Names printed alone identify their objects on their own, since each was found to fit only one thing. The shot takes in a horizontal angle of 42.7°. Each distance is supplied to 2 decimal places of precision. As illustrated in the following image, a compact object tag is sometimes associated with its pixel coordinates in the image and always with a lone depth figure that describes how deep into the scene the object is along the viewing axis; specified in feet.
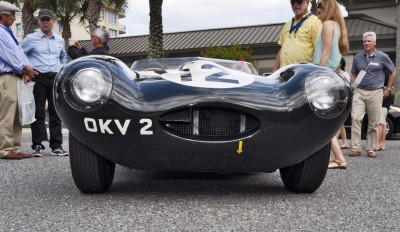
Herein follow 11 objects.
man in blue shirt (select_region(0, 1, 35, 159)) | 16.96
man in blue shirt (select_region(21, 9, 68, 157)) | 18.10
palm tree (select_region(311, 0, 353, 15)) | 64.69
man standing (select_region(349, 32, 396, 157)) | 20.81
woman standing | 14.19
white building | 191.28
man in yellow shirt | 14.23
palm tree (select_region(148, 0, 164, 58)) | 49.47
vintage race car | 9.00
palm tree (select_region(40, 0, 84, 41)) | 75.66
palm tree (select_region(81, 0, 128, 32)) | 55.16
